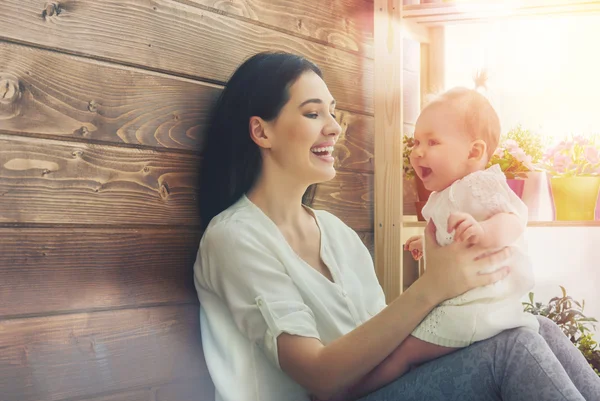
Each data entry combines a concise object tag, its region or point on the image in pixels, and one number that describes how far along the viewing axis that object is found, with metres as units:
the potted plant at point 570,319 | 2.21
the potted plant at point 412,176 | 2.18
